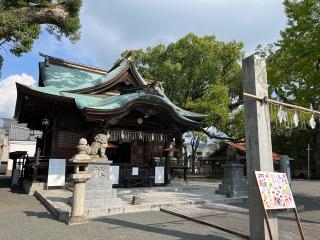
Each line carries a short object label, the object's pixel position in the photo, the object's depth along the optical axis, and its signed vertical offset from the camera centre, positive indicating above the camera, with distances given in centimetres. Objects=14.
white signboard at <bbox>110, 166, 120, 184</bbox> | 1442 -13
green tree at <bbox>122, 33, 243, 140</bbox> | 3153 +1091
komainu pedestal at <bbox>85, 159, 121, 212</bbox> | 946 -56
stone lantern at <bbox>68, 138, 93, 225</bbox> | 813 -53
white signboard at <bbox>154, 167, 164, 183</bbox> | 1623 -22
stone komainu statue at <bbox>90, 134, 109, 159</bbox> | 995 +79
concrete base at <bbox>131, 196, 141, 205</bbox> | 1028 -103
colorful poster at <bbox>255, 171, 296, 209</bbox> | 565 -34
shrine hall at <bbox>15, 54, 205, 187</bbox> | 1449 +271
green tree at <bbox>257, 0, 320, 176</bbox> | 1423 +585
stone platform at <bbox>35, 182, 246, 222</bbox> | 927 -108
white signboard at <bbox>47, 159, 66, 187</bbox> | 1370 -12
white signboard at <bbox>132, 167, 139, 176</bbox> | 1544 -2
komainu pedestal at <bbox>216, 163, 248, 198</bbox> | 1297 -44
